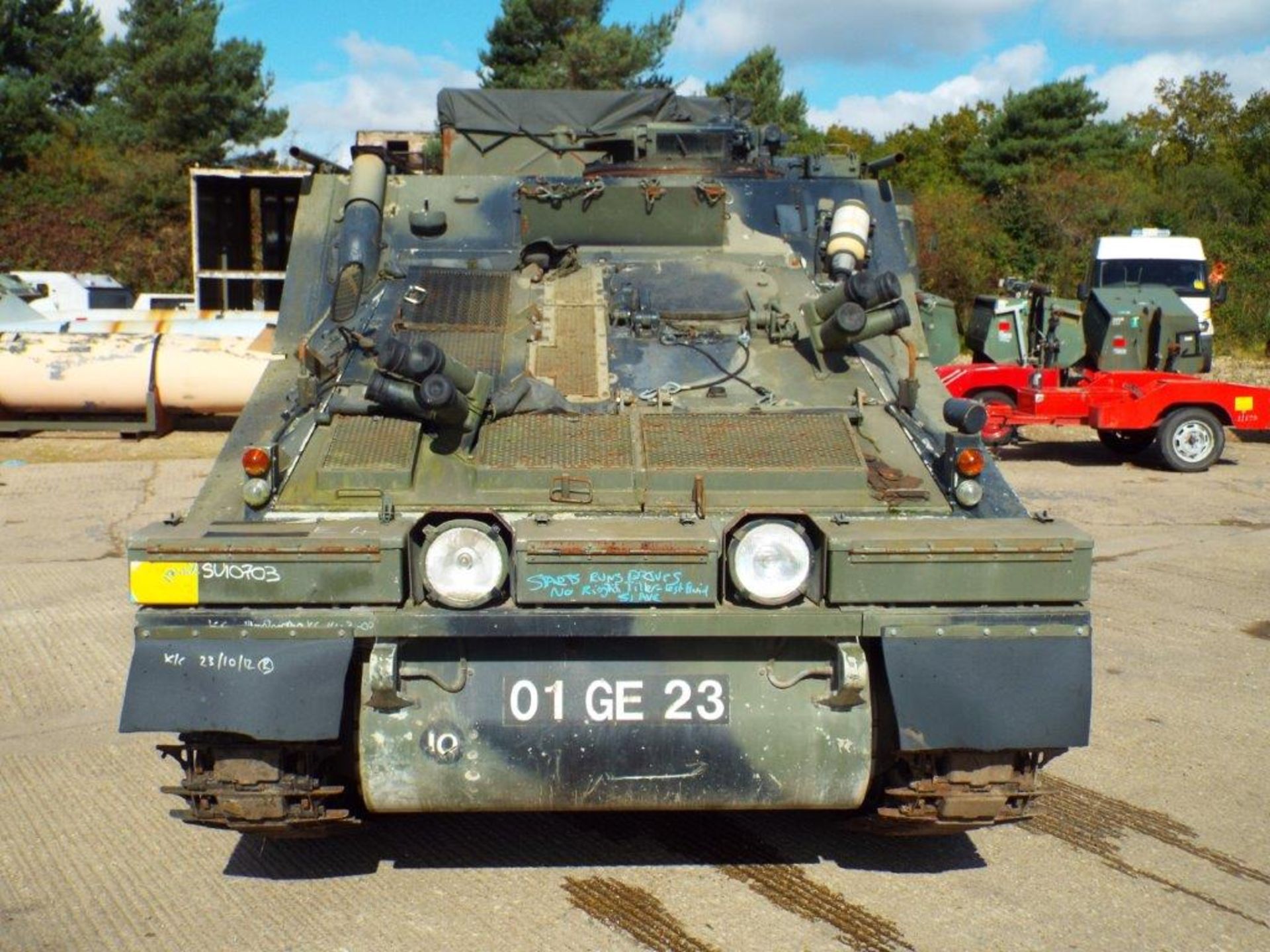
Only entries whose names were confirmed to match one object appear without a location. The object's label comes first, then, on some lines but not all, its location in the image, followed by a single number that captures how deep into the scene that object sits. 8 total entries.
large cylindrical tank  16.14
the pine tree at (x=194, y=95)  35.97
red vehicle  15.42
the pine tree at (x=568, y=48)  31.92
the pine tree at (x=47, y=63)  37.59
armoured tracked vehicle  4.15
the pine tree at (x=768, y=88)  40.56
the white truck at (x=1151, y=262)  22.11
